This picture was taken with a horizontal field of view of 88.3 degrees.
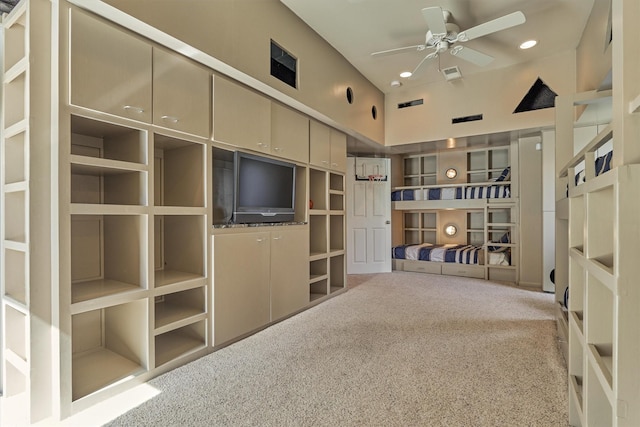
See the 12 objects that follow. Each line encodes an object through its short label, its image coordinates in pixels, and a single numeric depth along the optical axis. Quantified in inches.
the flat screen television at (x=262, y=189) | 111.7
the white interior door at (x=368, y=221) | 230.1
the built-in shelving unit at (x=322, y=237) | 162.4
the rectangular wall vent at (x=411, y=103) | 203.4
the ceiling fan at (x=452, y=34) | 108.8
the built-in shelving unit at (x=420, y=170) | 268.8
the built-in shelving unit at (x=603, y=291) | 34.6
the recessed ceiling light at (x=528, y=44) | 150.2
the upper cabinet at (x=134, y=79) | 70.5
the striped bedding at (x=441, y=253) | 219.1
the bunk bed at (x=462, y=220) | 209.3
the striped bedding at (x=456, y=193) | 210.1
